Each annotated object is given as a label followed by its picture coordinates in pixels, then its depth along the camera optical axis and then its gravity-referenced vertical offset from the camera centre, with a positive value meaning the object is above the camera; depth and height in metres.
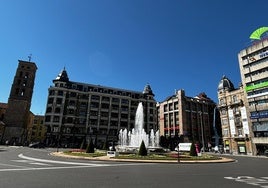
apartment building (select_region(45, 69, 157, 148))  67.00 +10.69
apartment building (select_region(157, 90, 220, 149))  78.56 +10.62
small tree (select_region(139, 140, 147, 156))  25.83 -0.82
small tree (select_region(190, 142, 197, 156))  29.56 -0.78
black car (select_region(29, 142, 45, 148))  51.61 -0.83
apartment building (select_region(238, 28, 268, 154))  48.25 +14.25
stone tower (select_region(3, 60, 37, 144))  65.94 +12.40
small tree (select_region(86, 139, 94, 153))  30.84 -0.74
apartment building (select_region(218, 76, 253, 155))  52.66 +6.93
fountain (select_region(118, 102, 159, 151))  32.62 +0.98
